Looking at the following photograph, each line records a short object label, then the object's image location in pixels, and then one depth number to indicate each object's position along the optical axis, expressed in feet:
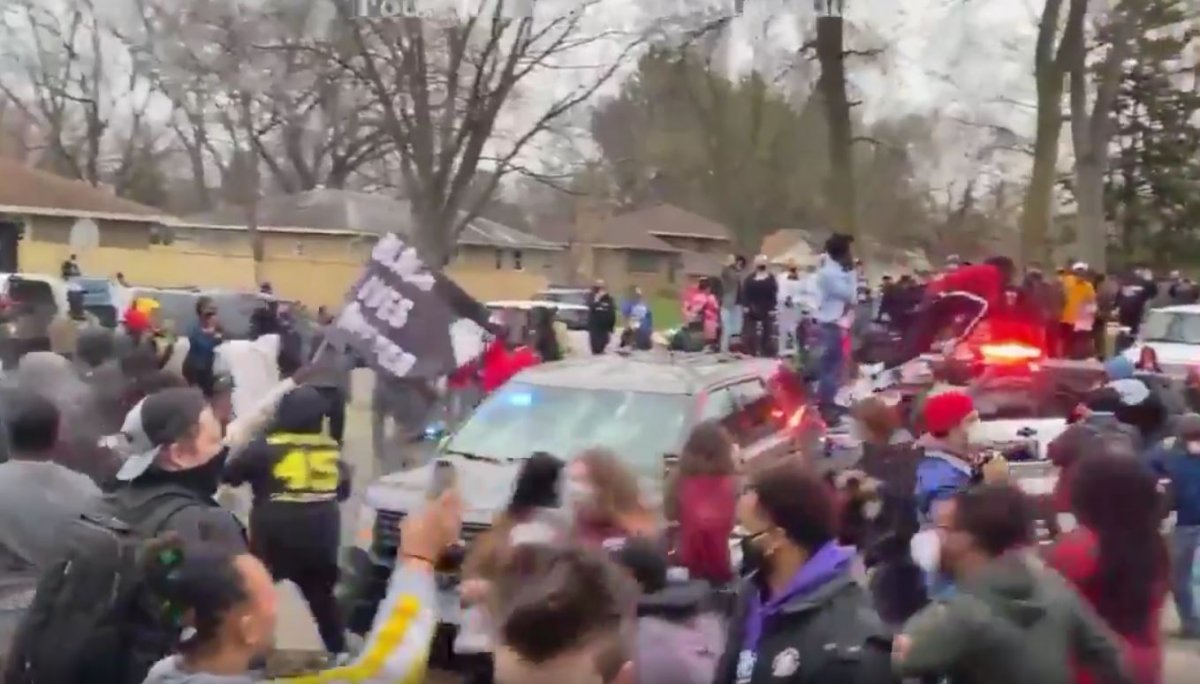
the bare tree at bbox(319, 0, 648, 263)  119.03
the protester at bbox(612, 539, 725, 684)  15.70
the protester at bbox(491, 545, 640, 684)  11.03
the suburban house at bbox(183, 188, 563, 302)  185.57
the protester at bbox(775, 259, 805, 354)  68.61
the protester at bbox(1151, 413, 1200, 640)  32.96
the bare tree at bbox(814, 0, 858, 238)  93.35
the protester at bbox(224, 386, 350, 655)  26.63
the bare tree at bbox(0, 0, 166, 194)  206.49
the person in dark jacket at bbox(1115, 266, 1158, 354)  85.46
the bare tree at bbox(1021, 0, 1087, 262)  103.71
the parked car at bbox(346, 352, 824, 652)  31.01
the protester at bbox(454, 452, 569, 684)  20.31
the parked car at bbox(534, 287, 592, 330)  126.41
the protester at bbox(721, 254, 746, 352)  78.23
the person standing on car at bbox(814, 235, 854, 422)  54.54
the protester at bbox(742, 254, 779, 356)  75.20
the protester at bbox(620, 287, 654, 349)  88.28
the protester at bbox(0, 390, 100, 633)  19.10
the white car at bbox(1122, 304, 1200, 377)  71.31
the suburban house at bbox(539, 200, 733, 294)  239.91
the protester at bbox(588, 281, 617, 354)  90.12
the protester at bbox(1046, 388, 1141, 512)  20.02
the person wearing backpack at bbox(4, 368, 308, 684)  15.60
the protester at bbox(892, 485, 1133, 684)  14.58
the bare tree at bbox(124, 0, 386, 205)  122.72
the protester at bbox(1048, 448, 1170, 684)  17.43
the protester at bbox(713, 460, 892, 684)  14.88
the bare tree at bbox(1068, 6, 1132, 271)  107.86
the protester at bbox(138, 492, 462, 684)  12.84
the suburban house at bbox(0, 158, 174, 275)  159.74
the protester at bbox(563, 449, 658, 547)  21.58
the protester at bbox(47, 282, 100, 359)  49.40
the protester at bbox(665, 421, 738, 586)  21.93
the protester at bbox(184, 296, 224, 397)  46.85
